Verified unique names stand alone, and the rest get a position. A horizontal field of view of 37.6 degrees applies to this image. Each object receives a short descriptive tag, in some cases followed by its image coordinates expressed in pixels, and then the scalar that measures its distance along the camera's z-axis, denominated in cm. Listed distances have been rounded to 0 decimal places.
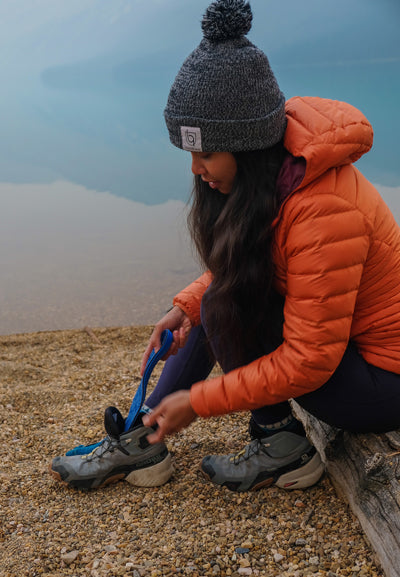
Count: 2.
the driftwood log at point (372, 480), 138
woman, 126
